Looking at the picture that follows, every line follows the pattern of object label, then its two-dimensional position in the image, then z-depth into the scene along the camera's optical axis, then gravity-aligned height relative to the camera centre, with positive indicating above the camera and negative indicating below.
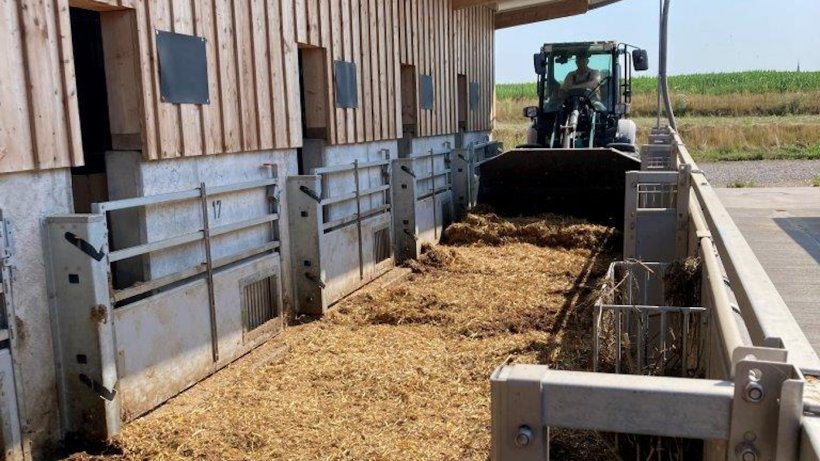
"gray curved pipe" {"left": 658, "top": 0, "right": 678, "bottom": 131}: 14.25 +1.11
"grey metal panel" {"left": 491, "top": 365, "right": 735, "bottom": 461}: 1.66 -0.64
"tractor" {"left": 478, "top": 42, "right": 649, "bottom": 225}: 11.20 -0.43
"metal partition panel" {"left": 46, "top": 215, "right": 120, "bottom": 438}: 4.18 -1.05
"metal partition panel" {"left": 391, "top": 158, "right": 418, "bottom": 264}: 9.85 -1.09
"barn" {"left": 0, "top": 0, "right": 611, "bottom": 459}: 4.10 -0.42
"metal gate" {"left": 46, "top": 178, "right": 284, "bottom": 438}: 4.22 -1.14
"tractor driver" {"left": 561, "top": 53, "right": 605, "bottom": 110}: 14.31 +0.77
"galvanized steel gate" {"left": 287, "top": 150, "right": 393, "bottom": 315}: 7.16 -1.07
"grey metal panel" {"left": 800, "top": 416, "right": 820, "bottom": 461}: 1.47 -0.65
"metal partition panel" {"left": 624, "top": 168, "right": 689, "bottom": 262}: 5.68 -0.84
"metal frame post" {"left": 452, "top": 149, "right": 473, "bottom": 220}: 12.79 -1.00
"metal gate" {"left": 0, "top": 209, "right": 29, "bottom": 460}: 3.82 -1.20
